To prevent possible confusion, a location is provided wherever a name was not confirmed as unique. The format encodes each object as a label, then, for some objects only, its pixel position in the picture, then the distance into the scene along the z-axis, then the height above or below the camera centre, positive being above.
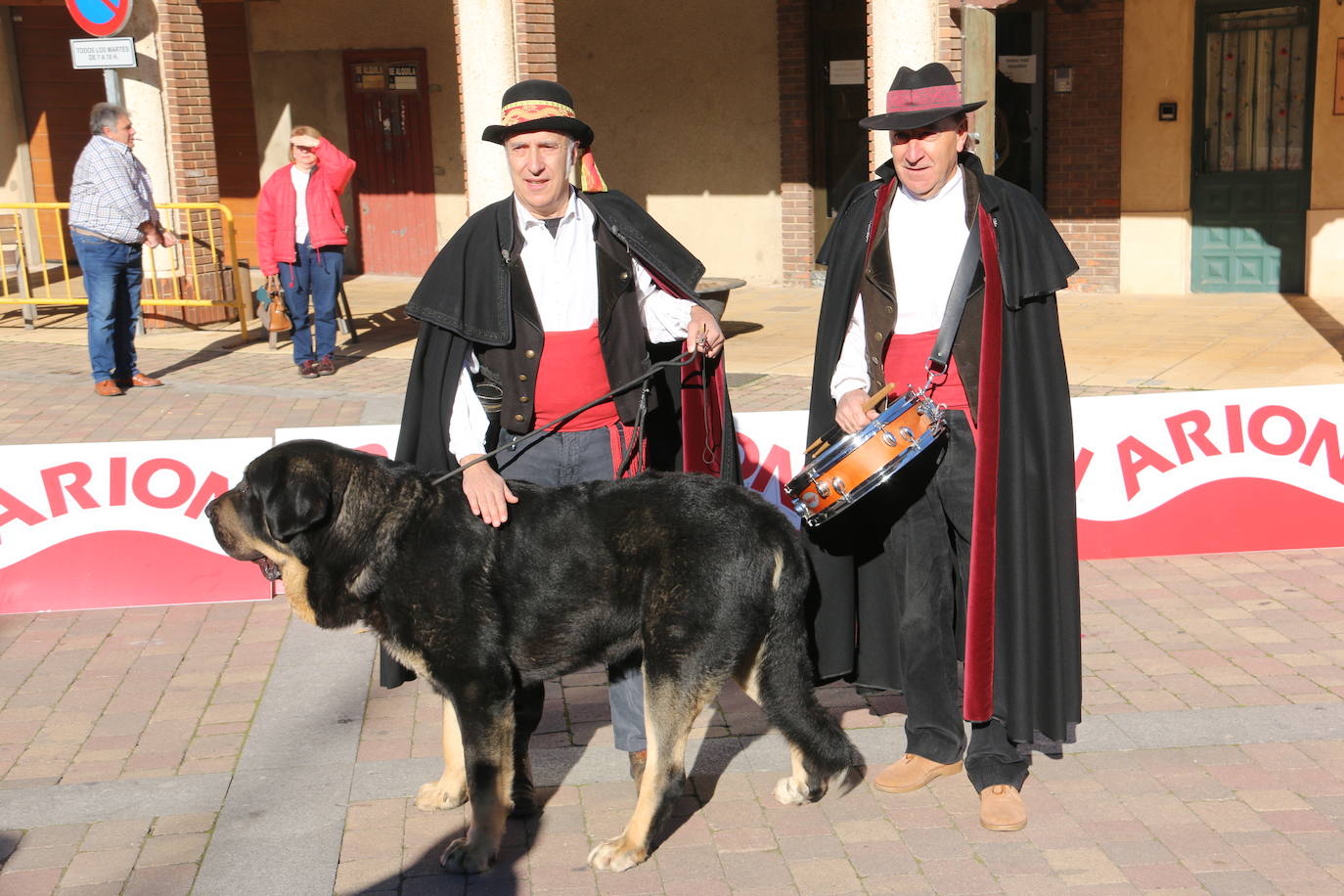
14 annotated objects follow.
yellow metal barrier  13.95 -0.69
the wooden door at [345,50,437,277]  17.66 +0.35
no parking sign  12.79 +1.59
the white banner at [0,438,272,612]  6.63 -1.40
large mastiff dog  4.02 -1.12
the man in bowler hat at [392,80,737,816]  4.39 -0.44
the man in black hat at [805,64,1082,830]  4.38 -0.80
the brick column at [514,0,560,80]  12.34 +1.20
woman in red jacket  11.82 -0.39
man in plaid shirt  10.91 -0.25
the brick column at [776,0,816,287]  15.47 +0.24
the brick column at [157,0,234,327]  13.89 +0.68
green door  13.77 +0.01
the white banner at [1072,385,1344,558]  6.92 -1.41
